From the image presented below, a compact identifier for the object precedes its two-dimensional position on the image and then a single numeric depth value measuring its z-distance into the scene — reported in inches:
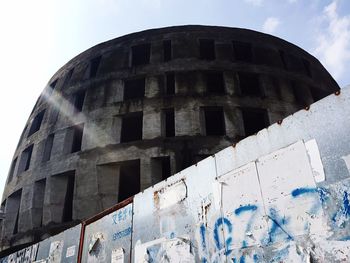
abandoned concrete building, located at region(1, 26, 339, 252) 554.3
